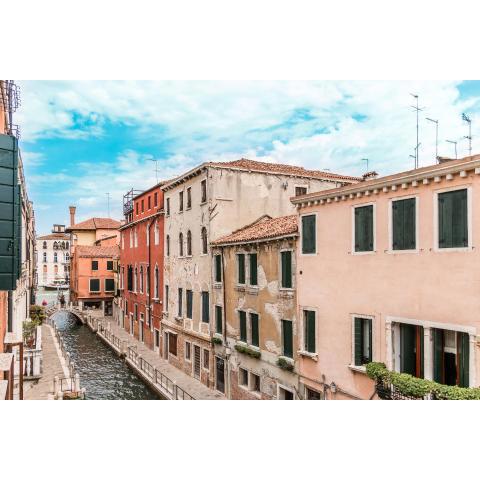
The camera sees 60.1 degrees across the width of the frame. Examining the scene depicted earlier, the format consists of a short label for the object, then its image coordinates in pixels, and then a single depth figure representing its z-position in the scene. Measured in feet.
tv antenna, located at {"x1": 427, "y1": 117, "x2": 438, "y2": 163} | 17.64
